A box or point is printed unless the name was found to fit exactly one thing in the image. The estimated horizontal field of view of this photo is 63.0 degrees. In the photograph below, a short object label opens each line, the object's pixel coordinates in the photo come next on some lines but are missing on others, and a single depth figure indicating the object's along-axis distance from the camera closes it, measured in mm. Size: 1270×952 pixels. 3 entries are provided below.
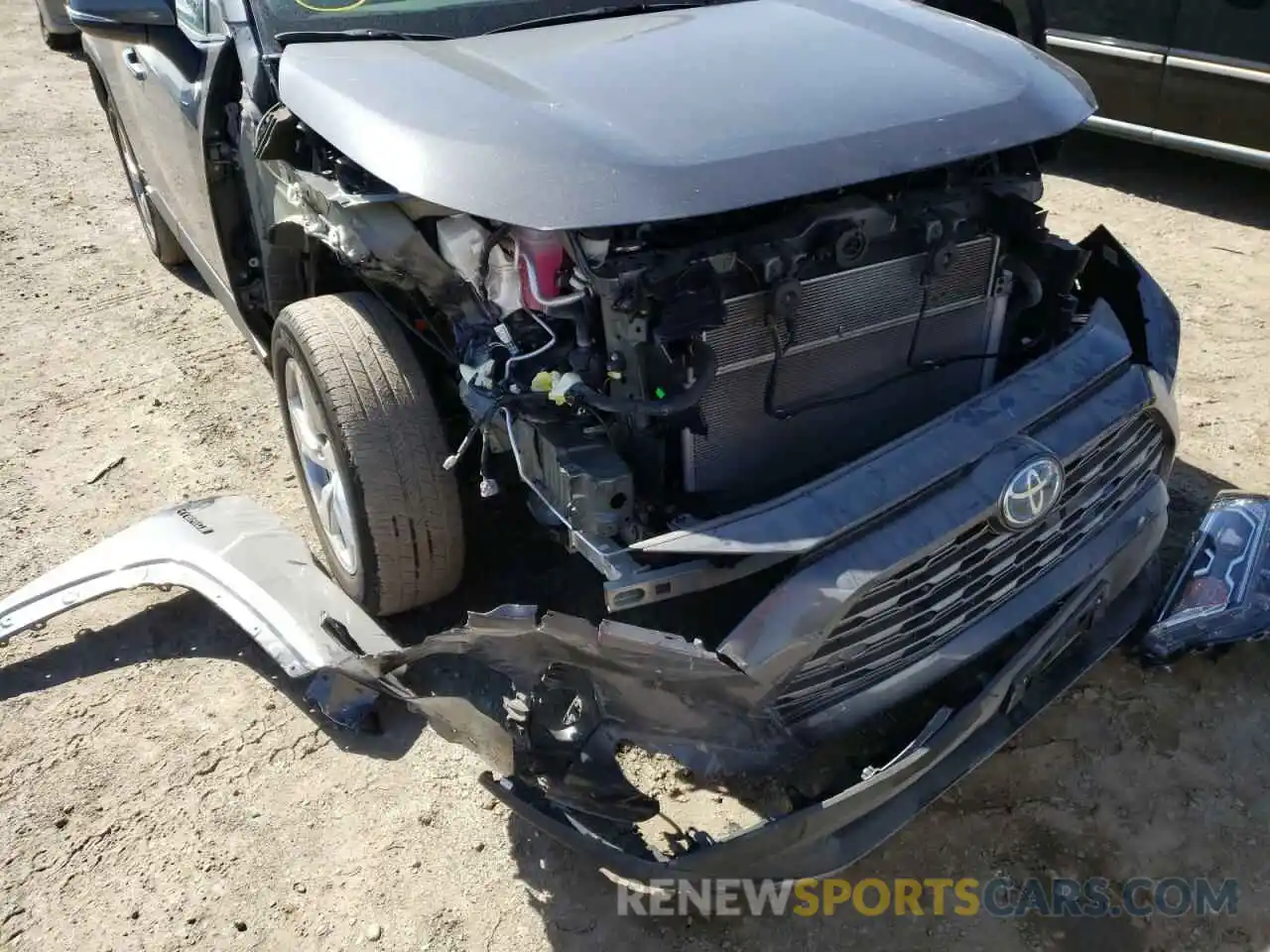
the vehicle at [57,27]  9516
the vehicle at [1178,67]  5047
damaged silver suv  2025
